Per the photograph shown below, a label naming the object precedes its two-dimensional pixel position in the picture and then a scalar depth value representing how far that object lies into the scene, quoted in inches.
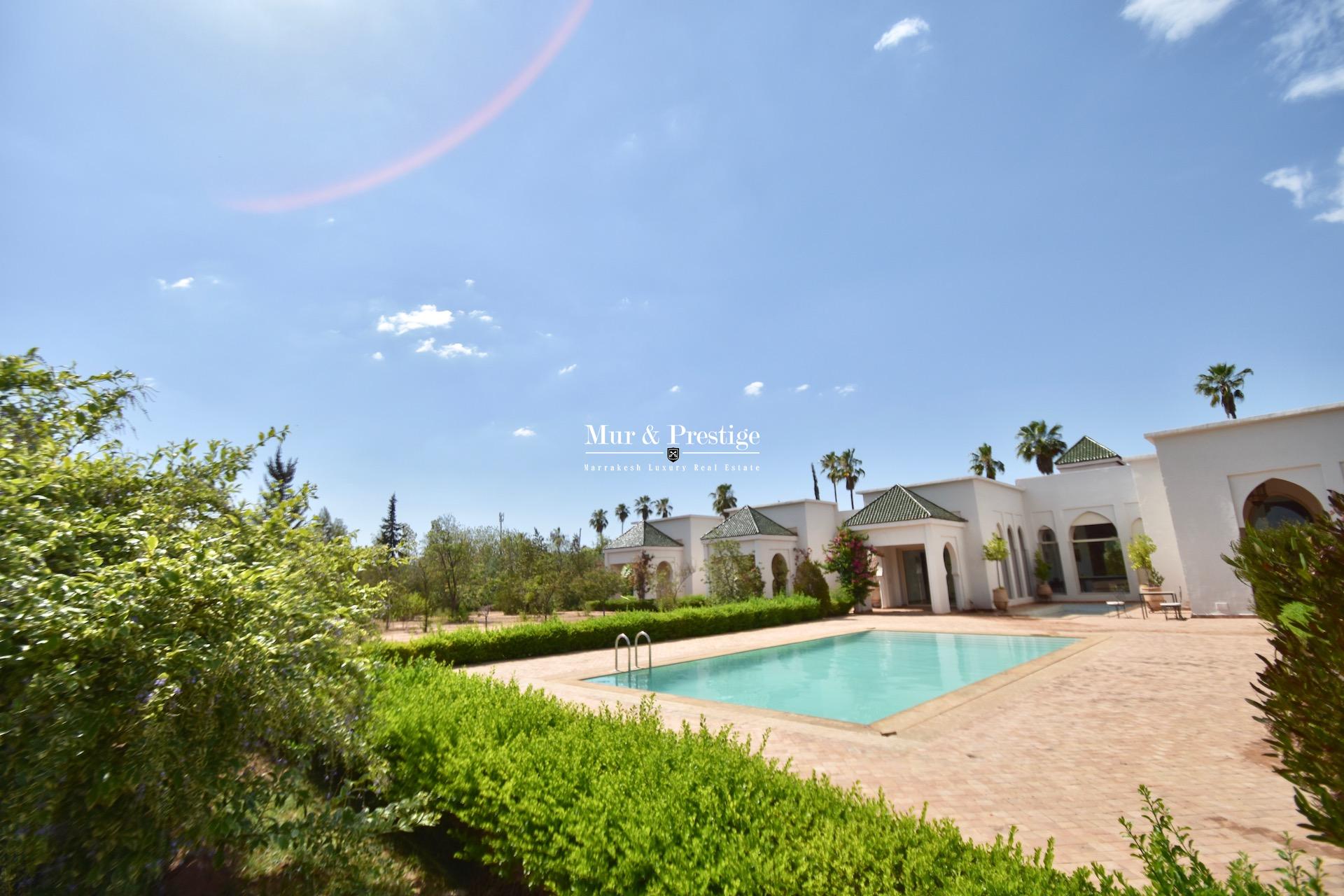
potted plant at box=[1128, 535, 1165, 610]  863.1
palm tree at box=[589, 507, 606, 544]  3002.0
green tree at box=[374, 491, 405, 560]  1892.2
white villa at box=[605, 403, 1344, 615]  685.3
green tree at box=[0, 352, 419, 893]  92.0
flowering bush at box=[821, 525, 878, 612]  987.3
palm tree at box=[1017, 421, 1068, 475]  1521.9
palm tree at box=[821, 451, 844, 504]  2022.6
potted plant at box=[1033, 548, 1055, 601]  1082.7
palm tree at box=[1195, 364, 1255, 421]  1226.6
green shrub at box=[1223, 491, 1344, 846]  79.0
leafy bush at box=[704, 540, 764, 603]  1005.2
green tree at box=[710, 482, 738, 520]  2380.7
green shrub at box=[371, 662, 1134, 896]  91.7
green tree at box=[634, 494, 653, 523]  2942.9
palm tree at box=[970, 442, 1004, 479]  1764.3
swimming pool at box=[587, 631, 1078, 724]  429.1
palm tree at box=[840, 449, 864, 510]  2010.3
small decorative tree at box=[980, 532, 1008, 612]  968.3
